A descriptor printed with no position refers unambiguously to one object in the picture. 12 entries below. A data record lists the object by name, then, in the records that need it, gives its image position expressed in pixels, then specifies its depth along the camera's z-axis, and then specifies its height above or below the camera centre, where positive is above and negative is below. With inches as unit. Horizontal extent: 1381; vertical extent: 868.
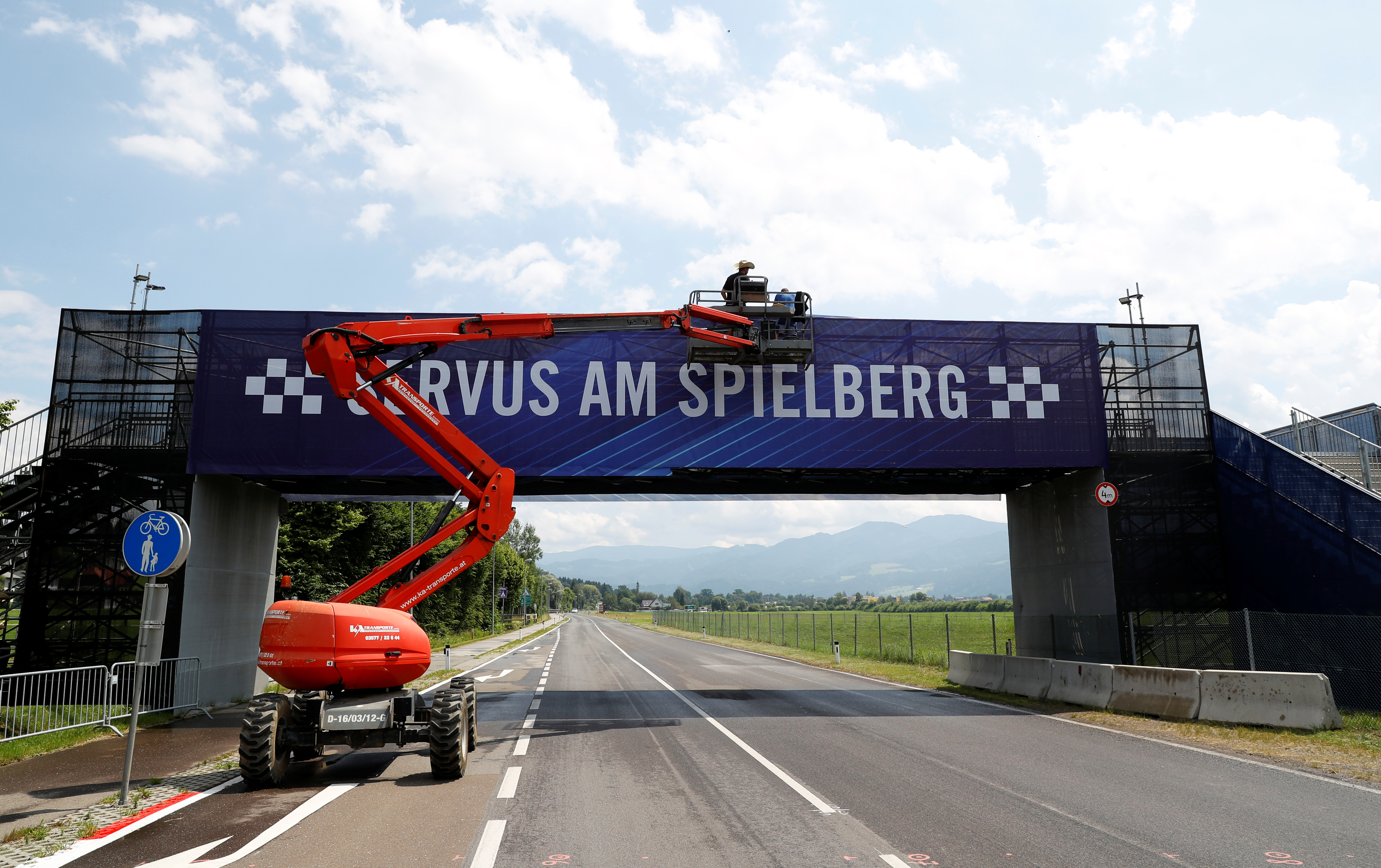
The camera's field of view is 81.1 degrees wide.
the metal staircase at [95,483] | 664.4 +77.8
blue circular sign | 363.6 +14.3
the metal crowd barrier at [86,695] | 506.3 -85.2
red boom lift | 384.2 -27.2
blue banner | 703.1 +154.7
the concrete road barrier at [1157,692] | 551.5 -81.8
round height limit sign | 748.6 +74.1
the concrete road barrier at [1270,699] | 493.7 -77.5
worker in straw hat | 719.7 +261.8
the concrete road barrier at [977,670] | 775.1 -93.6
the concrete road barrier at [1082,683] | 621.6 -85.1
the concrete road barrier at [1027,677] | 698.2 -89.1
